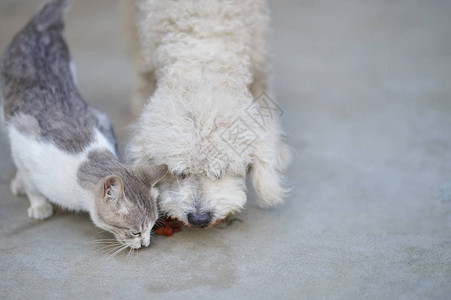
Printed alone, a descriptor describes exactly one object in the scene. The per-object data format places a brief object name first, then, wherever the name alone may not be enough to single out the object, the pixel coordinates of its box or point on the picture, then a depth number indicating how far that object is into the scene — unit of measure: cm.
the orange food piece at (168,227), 284
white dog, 262
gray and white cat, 258
